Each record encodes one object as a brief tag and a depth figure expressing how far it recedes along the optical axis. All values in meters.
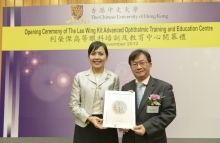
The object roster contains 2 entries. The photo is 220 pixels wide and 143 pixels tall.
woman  1.95
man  1.65
